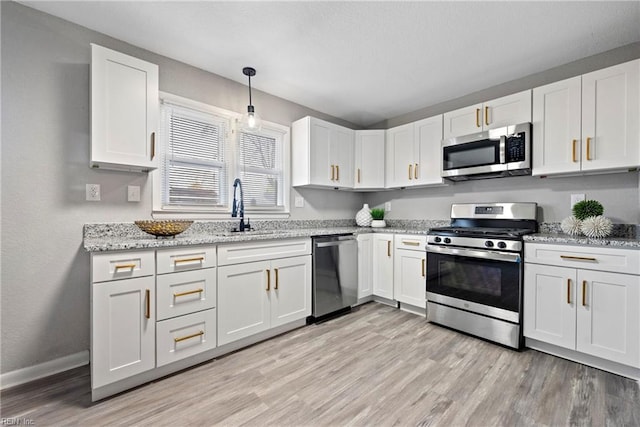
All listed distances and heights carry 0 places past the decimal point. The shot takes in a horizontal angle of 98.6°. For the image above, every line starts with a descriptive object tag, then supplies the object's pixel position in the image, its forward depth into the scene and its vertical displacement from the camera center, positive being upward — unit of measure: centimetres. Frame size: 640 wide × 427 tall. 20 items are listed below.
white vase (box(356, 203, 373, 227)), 386 -8
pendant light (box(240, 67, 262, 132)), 257 +87
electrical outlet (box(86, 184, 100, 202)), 207 +13
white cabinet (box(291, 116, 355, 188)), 326 +71
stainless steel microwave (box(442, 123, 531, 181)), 257 +59
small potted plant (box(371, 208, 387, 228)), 376 -9
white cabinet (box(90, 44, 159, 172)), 191 +72
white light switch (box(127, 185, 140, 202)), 224 +14
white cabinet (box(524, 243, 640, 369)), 187 -65
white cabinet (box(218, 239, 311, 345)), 218 -70
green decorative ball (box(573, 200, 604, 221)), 224 +3
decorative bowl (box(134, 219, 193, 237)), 195 -12
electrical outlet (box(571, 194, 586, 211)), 249 +14
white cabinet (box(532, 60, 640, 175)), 210 +75
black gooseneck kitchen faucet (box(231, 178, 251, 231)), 274 +2
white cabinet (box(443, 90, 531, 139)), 260 +100
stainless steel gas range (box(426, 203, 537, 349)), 232 -56
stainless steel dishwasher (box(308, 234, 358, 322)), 281 -69
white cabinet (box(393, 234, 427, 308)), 299 -66
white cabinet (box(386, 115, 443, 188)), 324 +73
